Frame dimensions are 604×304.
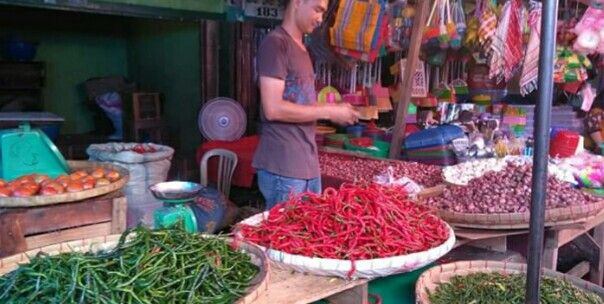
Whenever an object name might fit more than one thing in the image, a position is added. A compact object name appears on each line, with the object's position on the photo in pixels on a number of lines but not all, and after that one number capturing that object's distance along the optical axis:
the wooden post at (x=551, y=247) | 2.86
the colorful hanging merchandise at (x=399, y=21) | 5.01
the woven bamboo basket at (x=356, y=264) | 1.71
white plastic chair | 4.83
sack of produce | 4.02
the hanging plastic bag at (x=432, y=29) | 4.72
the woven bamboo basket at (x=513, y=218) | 2.53
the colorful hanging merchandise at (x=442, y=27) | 4.75
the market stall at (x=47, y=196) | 2.33
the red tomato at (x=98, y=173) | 2.83
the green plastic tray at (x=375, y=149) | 5.04
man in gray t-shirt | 2.47
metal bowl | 2.34
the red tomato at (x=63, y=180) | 2.61
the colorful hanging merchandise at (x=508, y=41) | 4.66
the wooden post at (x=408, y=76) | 4.50
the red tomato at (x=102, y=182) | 2.66
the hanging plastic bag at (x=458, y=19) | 4.88
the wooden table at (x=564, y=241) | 2.59
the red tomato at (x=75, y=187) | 2.54
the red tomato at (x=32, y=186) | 2.50
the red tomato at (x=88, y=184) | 2.58
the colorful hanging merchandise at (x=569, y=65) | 5.19
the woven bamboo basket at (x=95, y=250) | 1.54
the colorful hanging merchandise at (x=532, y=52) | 4.64
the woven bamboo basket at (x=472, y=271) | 2.28
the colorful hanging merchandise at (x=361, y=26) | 4.79
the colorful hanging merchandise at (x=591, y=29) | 4.91
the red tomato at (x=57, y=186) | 2.51
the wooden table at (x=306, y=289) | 1.60
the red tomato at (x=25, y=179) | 2.59
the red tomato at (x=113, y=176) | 2.82
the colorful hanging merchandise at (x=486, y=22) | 4.70
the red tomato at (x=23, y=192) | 2.43
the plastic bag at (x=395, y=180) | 3.07
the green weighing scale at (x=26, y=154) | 2.88
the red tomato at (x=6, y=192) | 2.44
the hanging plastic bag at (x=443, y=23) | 4.74
